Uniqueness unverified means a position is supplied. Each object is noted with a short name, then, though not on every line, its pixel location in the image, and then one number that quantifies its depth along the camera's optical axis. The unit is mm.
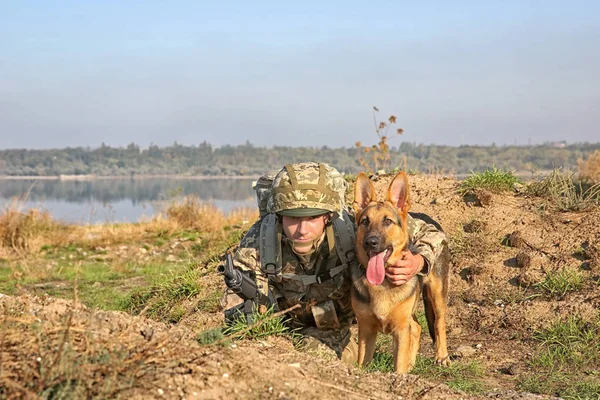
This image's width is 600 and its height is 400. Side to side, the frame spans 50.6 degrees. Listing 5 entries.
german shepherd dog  5148
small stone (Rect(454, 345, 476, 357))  6910
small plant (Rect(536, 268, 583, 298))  8039
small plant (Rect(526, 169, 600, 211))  9609
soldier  5406
